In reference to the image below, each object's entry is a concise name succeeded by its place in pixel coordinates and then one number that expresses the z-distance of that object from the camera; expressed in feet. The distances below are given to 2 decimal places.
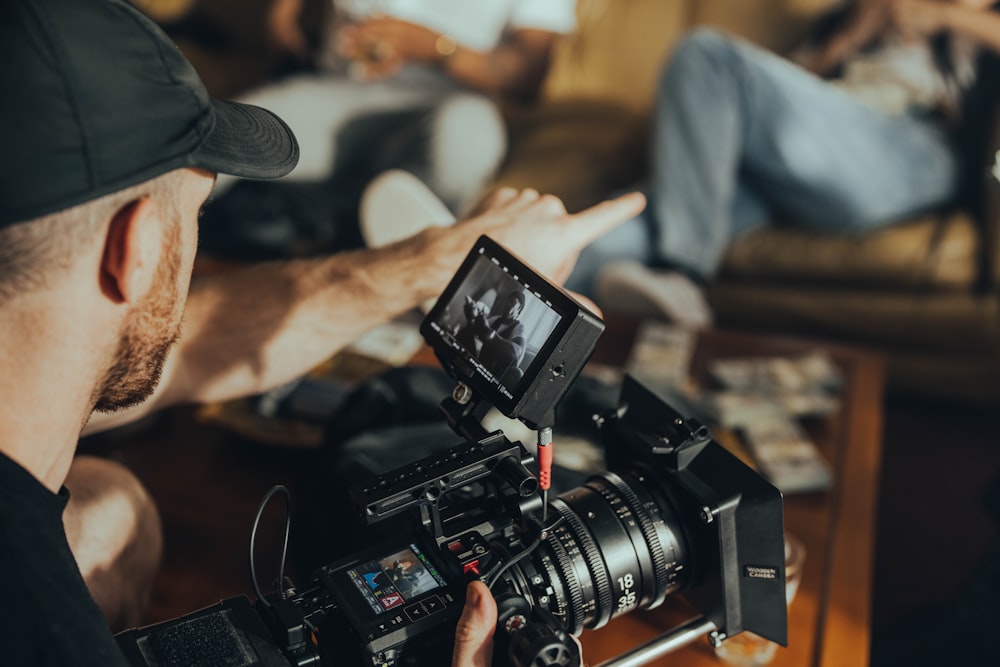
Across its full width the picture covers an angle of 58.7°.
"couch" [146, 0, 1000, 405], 6.01
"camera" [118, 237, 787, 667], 2.27
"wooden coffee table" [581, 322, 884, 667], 2.99
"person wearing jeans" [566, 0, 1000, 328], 6.09
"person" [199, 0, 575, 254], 6.91
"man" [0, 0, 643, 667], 1.97
